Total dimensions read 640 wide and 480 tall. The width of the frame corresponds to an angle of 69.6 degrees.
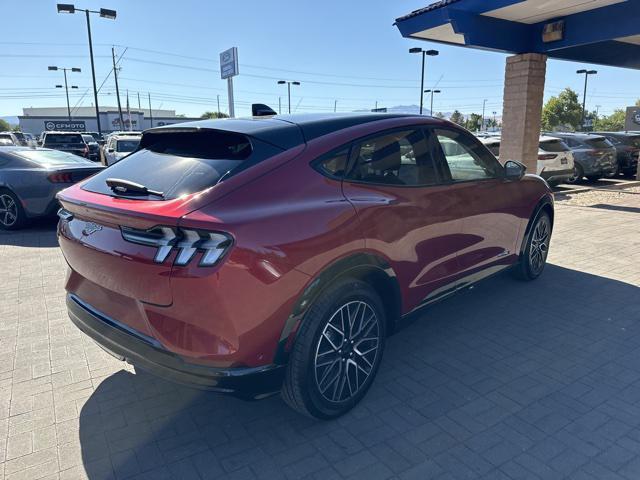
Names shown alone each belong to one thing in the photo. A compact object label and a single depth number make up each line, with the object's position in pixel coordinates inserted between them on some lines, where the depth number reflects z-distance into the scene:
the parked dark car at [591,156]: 14.13
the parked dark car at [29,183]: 7.65
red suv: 2.20
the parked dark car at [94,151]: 25.02
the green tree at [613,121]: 69.71
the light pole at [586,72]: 41.98
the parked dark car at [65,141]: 18.72
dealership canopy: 8.77
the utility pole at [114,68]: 35.89
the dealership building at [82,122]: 68.00
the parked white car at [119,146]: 14.33
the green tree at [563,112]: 59.41
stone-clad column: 10.49
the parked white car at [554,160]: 12.40
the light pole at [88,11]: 20.12
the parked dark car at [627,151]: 16.19
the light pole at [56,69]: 34.49
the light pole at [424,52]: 31.48
